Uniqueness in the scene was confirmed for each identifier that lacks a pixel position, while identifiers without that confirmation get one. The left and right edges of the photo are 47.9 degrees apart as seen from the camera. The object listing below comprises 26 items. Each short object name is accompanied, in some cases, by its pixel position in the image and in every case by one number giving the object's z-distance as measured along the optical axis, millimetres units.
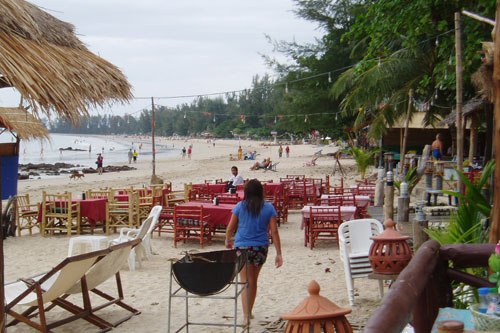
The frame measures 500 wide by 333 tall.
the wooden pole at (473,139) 16984
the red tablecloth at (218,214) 9719
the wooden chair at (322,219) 9117
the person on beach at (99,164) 37791
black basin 4695
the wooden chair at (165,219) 10344
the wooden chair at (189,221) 9422
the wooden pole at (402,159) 13289
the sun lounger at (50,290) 4715
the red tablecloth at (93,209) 10984
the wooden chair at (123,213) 10956
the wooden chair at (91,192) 11805
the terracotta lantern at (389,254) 3924
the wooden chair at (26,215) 11113
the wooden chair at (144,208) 11562
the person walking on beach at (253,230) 5246
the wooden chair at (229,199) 10609
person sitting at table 13245
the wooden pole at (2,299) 4684
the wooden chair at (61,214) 10805
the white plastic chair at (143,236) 7996
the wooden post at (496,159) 3992
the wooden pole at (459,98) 7293
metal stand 5016
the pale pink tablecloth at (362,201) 10661
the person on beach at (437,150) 16547
